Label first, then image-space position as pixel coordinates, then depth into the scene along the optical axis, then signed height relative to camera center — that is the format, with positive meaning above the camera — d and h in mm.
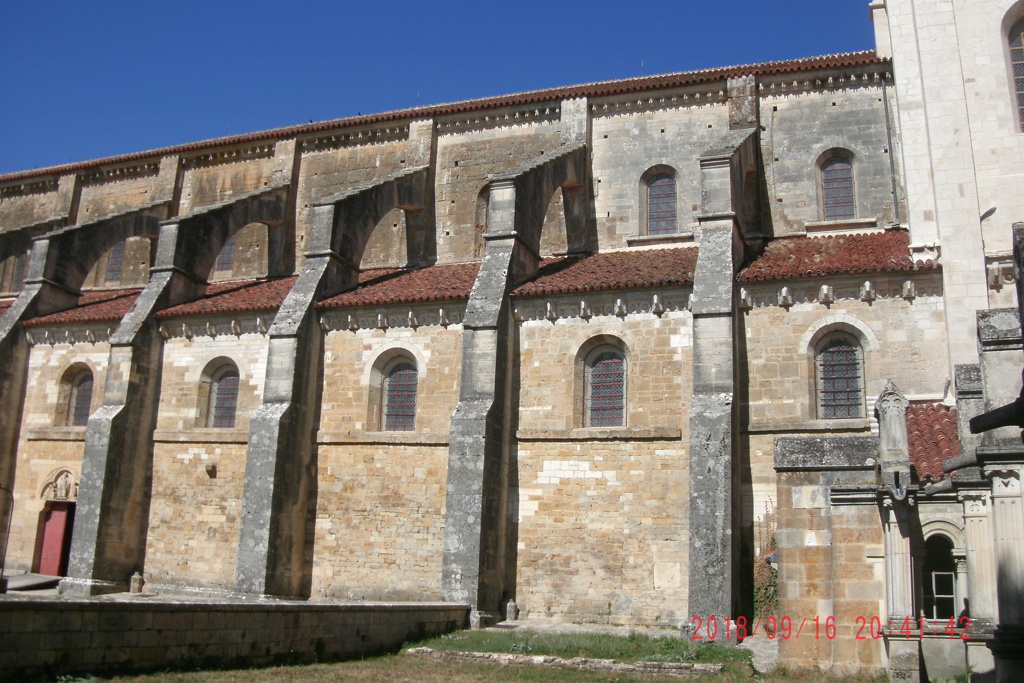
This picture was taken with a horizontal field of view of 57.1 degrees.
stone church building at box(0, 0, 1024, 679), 16938 +4258
